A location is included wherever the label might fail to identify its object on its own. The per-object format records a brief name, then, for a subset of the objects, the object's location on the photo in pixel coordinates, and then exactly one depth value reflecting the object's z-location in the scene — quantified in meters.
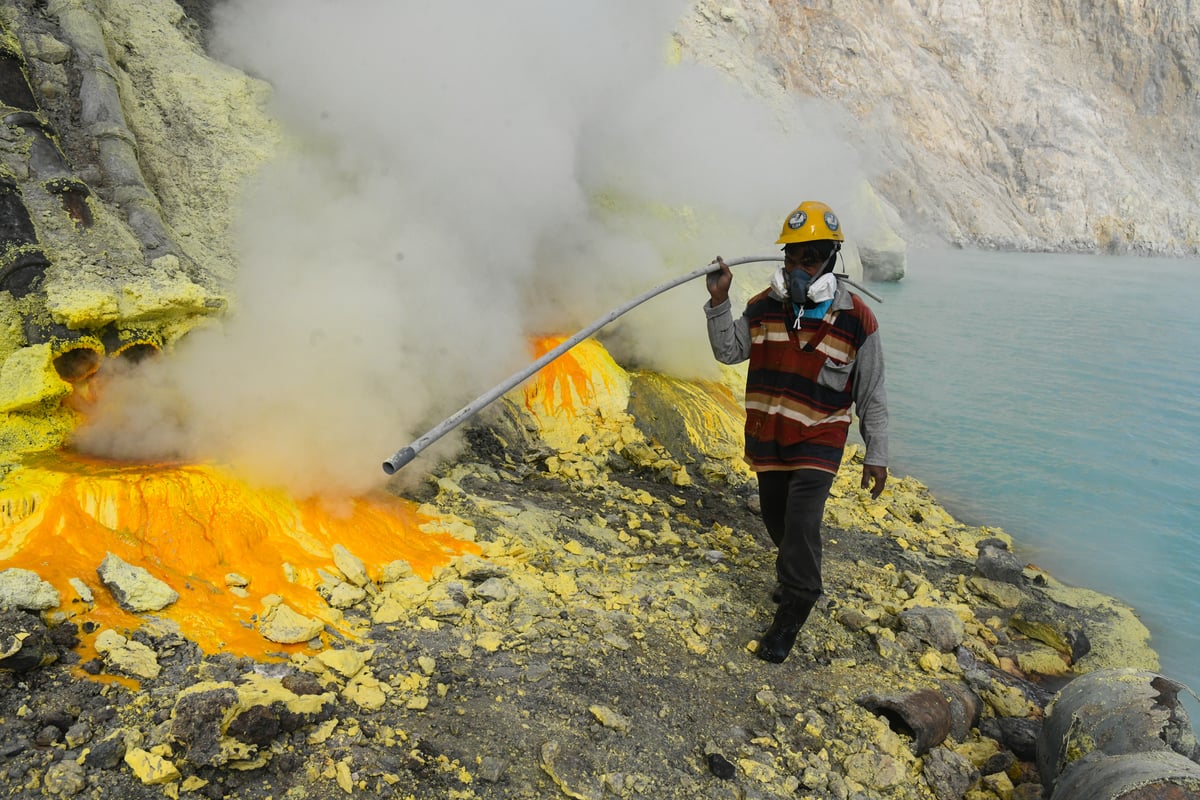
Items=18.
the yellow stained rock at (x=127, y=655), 2.11
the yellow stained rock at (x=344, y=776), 1.91
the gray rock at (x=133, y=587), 2.35
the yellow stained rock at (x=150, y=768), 1.79
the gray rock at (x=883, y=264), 16.09
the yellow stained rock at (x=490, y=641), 2.55
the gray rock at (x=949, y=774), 2.38
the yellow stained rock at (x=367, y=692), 2.20
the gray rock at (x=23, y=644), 1.96
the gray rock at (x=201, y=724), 1.86
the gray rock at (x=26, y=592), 2.14
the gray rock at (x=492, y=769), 2.04
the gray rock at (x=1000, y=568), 3.99
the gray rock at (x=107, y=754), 1.81
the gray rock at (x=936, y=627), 3.09
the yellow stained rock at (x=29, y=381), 2.80
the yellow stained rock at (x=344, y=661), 2.30
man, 2.73
